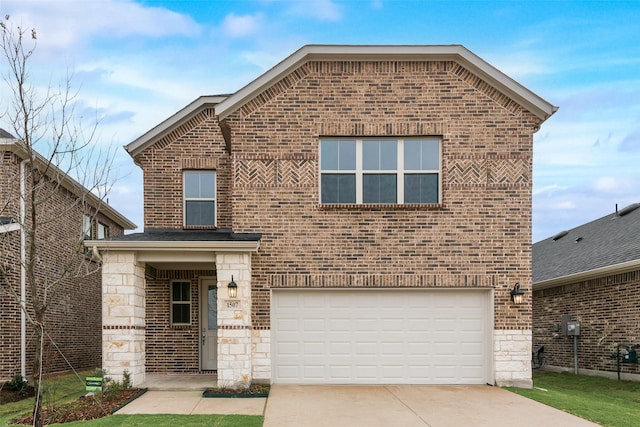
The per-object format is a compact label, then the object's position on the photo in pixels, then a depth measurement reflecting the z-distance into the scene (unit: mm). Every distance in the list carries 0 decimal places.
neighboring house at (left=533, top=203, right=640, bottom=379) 12781
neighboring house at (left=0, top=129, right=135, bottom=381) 11781
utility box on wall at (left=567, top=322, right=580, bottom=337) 14383
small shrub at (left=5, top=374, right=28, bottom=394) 10719
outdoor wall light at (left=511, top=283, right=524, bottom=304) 10625
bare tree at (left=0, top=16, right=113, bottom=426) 7613
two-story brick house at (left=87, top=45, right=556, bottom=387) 10875
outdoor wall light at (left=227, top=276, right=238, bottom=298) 10117
